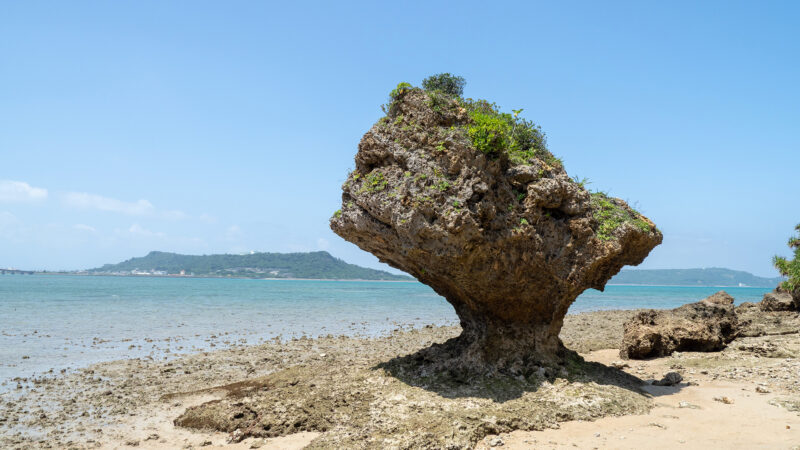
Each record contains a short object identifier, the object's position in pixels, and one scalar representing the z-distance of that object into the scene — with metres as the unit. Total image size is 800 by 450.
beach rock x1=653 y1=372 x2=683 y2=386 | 9.86
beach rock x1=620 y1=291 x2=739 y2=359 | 12.79
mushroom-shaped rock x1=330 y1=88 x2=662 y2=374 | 8.08
